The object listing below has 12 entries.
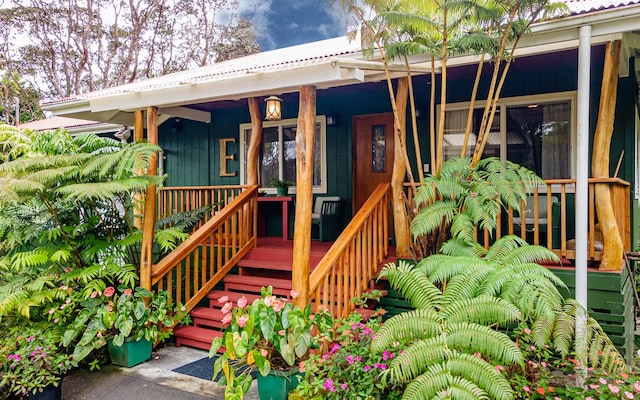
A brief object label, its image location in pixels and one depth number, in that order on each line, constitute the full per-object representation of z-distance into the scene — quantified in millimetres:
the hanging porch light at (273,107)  6047
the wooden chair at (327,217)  6438
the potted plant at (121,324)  4215
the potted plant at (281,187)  6918
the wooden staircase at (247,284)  4938
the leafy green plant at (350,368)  3100
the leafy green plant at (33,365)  3635
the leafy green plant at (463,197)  3756
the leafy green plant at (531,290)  3043
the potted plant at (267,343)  3396
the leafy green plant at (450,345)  2604
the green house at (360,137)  3938
